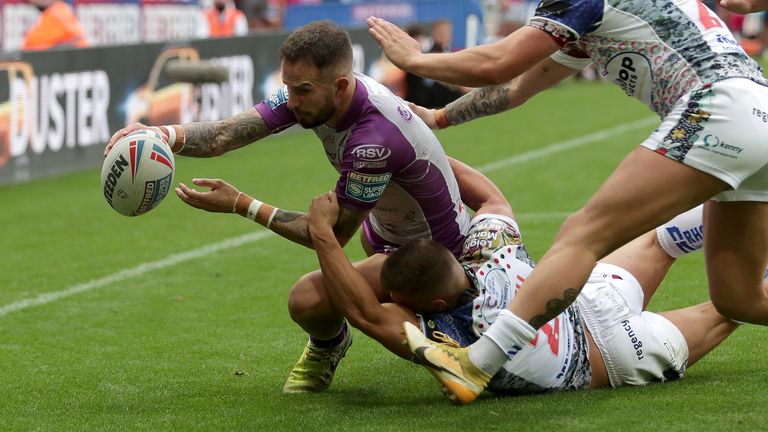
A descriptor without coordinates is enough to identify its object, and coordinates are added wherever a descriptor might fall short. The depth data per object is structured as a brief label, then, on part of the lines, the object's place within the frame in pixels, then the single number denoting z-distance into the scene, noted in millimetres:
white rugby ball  11023
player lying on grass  10289
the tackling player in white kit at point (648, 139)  9187
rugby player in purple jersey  10352
